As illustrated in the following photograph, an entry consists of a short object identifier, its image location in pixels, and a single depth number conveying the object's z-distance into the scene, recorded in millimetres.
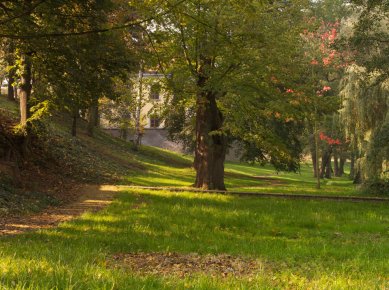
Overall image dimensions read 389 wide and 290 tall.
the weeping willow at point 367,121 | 20859
